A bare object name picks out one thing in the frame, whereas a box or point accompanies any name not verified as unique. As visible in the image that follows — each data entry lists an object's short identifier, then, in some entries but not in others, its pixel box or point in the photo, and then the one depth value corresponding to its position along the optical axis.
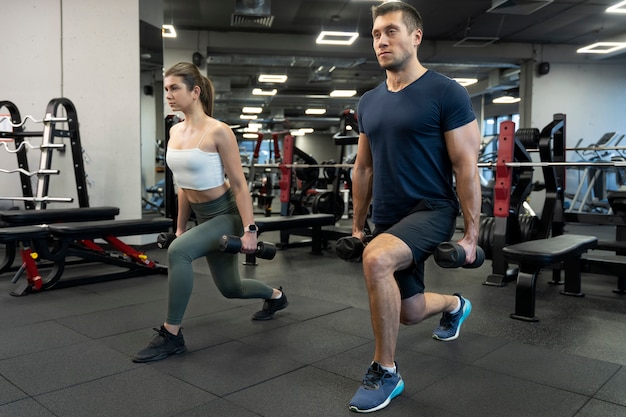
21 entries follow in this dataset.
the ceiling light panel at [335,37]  7.43
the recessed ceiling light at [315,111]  18.15
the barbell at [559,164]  3.32
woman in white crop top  2.14
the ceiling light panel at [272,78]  10.69
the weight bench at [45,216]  3.83
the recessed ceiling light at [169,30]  7.48
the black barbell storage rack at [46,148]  4.44
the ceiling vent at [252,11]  6.58
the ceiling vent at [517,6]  6.11
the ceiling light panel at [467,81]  11.40
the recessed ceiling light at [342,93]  13.36
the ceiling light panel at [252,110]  17.82
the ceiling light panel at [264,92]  13.56
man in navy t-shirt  1.66
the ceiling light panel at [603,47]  7.66
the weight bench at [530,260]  2.78
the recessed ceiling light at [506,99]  12.02
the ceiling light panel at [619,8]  6.41
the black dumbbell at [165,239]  2.36
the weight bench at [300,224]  4.37
